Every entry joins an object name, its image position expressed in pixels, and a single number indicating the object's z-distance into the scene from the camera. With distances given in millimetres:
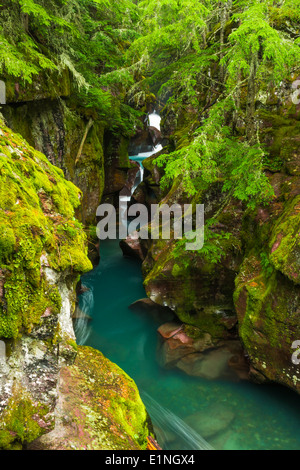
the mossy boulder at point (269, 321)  6473
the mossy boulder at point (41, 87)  8016
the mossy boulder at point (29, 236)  3463
